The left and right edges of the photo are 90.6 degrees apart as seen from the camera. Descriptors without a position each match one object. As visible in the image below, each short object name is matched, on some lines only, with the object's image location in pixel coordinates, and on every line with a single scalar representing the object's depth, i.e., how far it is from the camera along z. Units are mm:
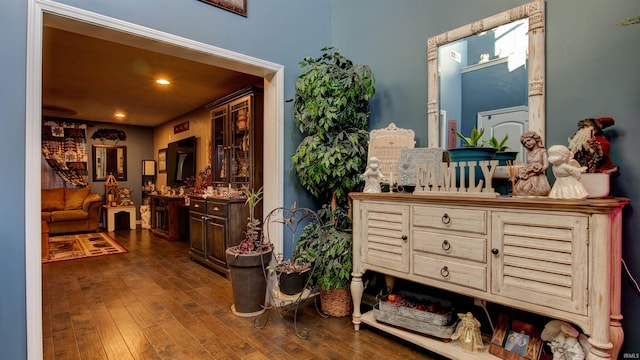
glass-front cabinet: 3686
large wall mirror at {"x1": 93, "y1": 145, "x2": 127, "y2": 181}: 7328
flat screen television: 6121
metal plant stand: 2383
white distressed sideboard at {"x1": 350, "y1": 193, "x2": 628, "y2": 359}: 1336
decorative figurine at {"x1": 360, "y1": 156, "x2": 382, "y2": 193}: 2235
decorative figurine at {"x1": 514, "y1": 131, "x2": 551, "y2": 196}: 1615
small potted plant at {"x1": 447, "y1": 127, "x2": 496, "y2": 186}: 1838
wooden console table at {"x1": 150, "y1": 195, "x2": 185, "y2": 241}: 5605
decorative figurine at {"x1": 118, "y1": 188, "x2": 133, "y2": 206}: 7074
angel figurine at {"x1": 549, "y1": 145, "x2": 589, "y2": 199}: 1457
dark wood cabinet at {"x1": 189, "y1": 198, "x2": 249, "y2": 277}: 3559
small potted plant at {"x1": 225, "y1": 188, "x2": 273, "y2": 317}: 2516
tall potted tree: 2451
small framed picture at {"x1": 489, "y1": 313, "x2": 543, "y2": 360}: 1646
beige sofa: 6094
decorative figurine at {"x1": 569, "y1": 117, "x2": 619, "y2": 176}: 1549
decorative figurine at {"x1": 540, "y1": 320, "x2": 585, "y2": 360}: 1478
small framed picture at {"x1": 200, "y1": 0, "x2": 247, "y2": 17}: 2400
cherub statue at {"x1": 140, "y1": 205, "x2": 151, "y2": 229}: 7051
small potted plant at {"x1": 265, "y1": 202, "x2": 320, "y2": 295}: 2350
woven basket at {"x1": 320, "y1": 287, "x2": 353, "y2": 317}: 2527
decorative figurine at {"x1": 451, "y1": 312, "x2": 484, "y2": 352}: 1800
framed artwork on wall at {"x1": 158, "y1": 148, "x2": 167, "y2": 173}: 7346
